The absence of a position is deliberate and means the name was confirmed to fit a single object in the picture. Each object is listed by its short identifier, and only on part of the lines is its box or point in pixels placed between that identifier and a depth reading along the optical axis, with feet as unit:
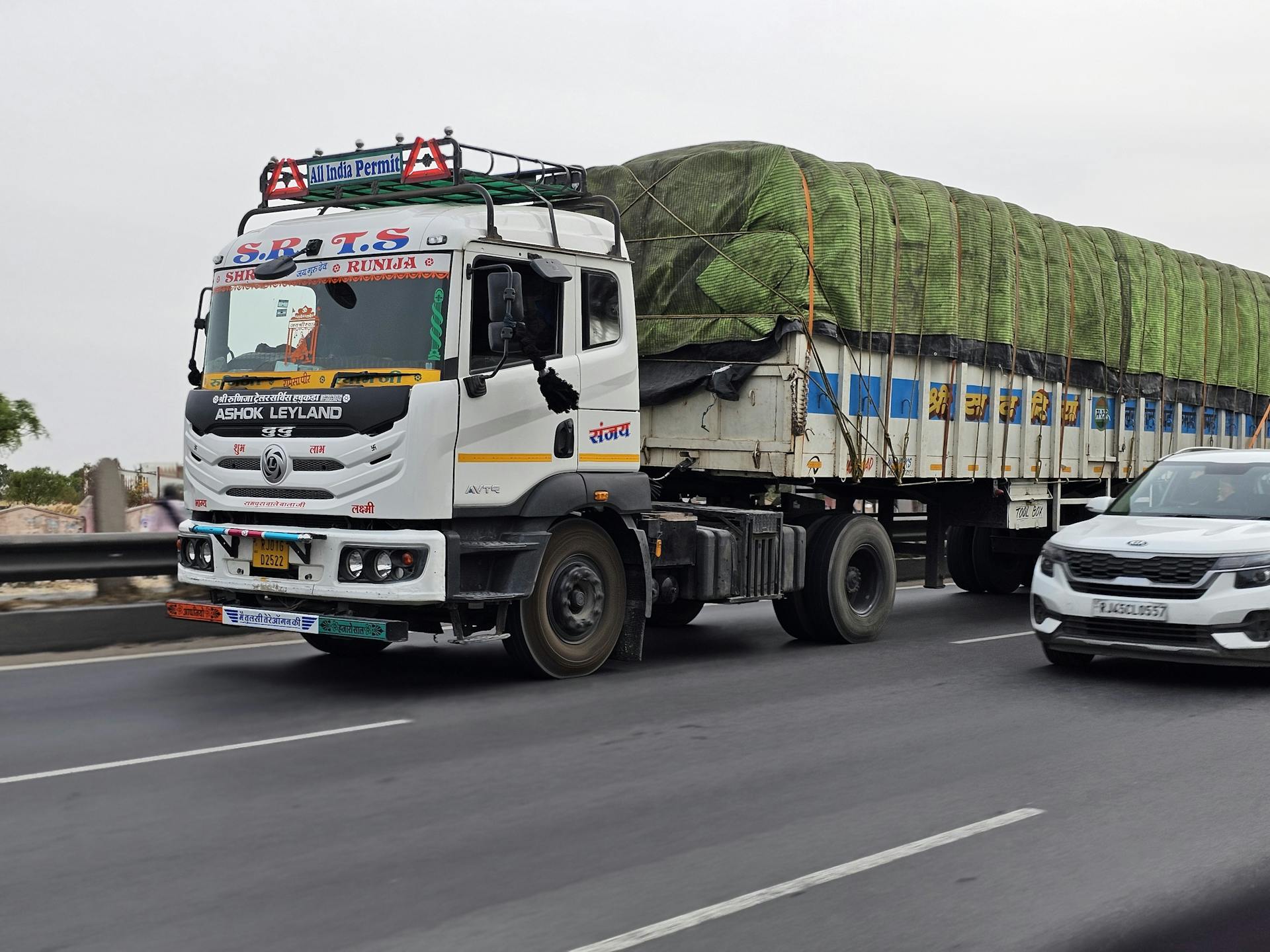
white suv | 30.01
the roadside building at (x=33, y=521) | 54.65
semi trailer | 27.96
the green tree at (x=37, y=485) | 83.87
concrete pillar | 38.65
